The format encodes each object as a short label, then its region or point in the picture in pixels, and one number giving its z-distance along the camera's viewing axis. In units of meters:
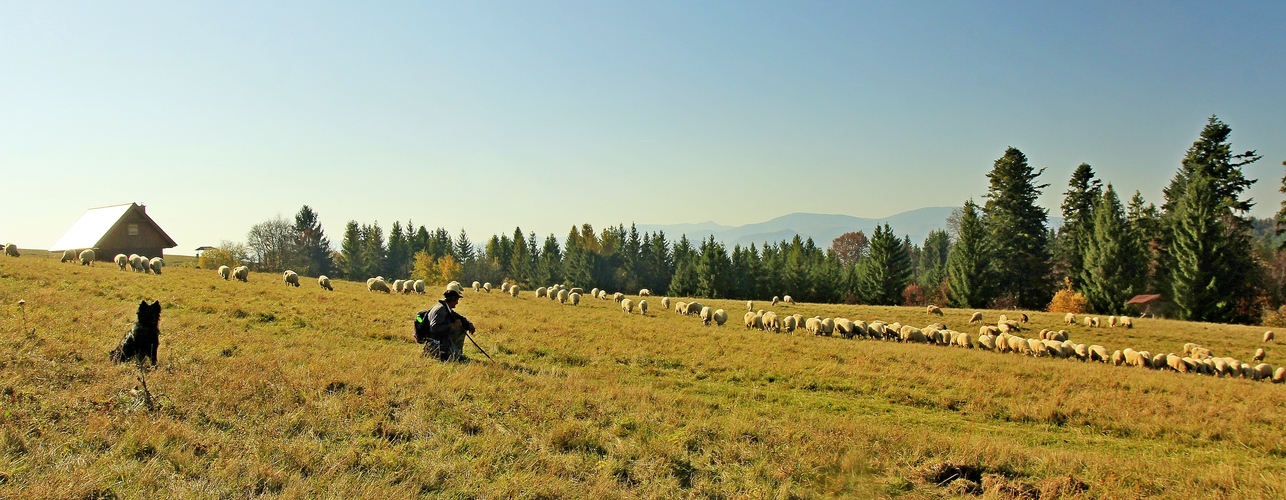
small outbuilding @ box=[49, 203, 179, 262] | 45.47
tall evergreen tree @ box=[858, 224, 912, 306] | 76.56
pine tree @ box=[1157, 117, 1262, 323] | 50.66
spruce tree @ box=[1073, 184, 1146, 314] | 56.50
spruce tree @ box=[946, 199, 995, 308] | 63.97
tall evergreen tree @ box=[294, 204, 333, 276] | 99.19
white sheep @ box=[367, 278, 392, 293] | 42.09
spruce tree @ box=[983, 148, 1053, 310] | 64.19
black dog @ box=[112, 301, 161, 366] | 9.43
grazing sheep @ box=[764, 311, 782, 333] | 29.69
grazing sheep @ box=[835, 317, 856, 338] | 28.84
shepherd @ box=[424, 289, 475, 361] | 12.85
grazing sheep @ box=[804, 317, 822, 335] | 29.39
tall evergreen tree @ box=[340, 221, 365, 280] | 101.44
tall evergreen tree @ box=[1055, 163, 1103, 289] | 63.53
